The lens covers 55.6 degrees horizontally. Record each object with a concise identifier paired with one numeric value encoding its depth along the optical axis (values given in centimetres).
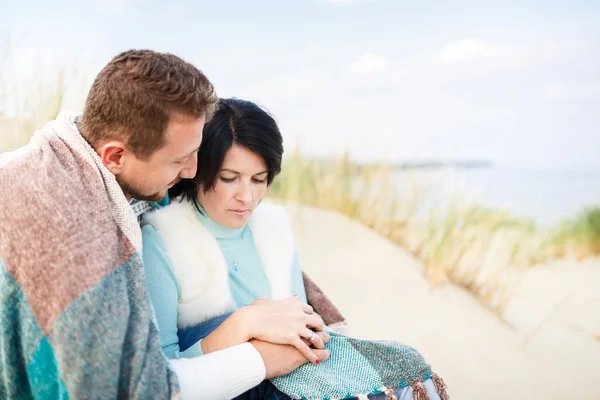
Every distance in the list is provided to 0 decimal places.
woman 177
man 143
